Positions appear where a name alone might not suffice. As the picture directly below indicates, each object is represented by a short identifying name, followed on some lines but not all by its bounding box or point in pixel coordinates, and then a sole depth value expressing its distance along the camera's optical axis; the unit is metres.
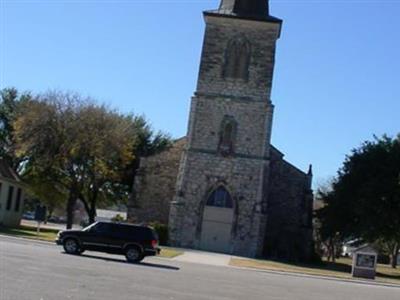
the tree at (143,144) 63.99
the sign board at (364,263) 40.38
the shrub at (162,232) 49.37
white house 55.53
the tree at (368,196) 48.06
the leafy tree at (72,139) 53.41
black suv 30.25
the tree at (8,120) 63.56
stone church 49.78
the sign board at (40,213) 47.38
